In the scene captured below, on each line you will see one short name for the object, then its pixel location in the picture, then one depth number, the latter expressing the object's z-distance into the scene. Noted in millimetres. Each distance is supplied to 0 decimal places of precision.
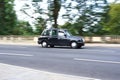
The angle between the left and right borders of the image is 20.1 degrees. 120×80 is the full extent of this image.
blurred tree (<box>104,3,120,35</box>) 41781
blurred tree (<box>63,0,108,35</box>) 36438
